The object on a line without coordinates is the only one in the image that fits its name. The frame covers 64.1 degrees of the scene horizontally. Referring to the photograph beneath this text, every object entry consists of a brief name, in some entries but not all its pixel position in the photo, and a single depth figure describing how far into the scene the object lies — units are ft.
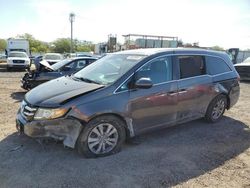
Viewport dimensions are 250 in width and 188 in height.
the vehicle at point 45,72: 21.94
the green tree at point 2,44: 166.31
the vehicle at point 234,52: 61.13
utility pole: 132.52
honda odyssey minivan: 9.42
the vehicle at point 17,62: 46.79
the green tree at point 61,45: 181.94
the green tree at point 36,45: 181.79
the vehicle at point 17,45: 64.70
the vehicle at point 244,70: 35.66
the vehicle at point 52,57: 49.65
